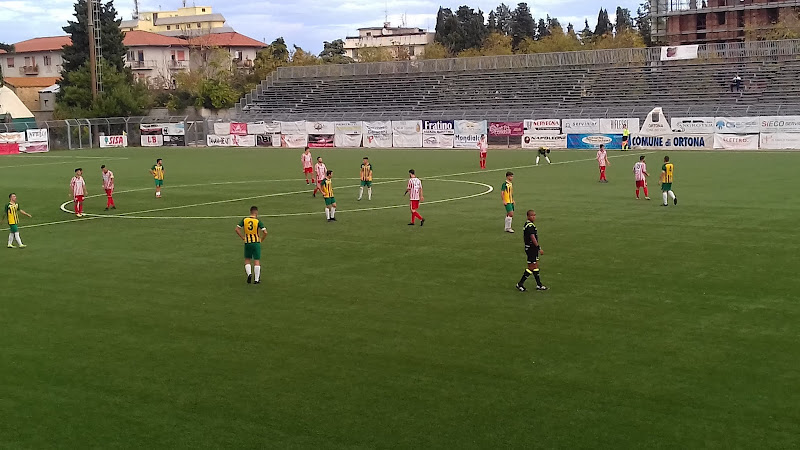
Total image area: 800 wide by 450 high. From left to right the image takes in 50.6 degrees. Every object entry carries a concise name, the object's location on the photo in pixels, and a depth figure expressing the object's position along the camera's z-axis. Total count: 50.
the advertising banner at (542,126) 61.94
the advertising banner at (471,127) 65.56
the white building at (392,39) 167.25
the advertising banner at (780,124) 53.22
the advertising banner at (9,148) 70.29
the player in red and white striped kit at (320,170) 31.42
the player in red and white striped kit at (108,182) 31.19
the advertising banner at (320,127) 72.00
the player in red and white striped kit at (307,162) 38.75
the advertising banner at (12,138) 70.38
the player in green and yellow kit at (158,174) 34.81
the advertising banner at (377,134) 69.94
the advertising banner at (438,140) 67.04
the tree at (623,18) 159.06
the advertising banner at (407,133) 68.56
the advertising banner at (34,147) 72.39
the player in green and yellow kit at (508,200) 23.86
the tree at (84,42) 97.06
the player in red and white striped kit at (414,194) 25.19
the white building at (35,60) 125.88
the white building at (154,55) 126.09
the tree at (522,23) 157.50
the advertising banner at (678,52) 69.25
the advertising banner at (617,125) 58.66
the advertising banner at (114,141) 80.94
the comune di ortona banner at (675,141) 56.28
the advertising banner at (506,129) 63.97
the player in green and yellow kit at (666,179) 27.69
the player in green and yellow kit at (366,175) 31.12
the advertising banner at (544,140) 61.81
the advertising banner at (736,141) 54.53
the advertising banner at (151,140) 81.19
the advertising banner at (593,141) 59.06
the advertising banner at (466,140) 65.81
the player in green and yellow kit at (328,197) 26.58
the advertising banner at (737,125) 54.47
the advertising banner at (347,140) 70.81
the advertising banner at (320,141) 72.00
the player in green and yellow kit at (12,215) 23.00
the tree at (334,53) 124.93
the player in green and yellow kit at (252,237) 17.56
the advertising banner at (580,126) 60.00
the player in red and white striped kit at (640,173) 29.39
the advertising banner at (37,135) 73.38
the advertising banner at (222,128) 78.06
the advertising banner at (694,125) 56.09
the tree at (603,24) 151.38
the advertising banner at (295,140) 73.06
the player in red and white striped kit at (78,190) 29.44
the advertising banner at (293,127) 73.25
